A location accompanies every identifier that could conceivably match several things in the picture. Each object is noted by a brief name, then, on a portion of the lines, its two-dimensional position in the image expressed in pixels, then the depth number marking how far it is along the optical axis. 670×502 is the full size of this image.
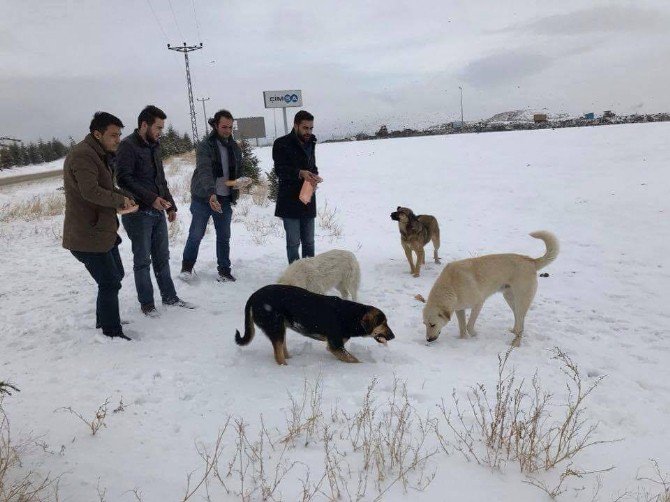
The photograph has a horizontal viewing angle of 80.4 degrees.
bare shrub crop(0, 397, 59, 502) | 2.32
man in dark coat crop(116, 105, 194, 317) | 4.86
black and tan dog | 4.20
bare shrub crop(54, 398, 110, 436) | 3.05
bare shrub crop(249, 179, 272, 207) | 14.95
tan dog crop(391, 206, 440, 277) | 7.73
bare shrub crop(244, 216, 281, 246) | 9.37
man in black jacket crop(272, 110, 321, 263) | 6.19
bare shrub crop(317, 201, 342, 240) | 10.64
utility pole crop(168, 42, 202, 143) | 29.09
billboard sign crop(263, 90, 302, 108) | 11.83
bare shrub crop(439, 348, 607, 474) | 2.83
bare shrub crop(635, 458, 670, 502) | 2.57
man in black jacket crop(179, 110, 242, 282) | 6.01
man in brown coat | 4.03
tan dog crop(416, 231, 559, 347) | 5.10
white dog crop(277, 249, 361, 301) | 5.27
